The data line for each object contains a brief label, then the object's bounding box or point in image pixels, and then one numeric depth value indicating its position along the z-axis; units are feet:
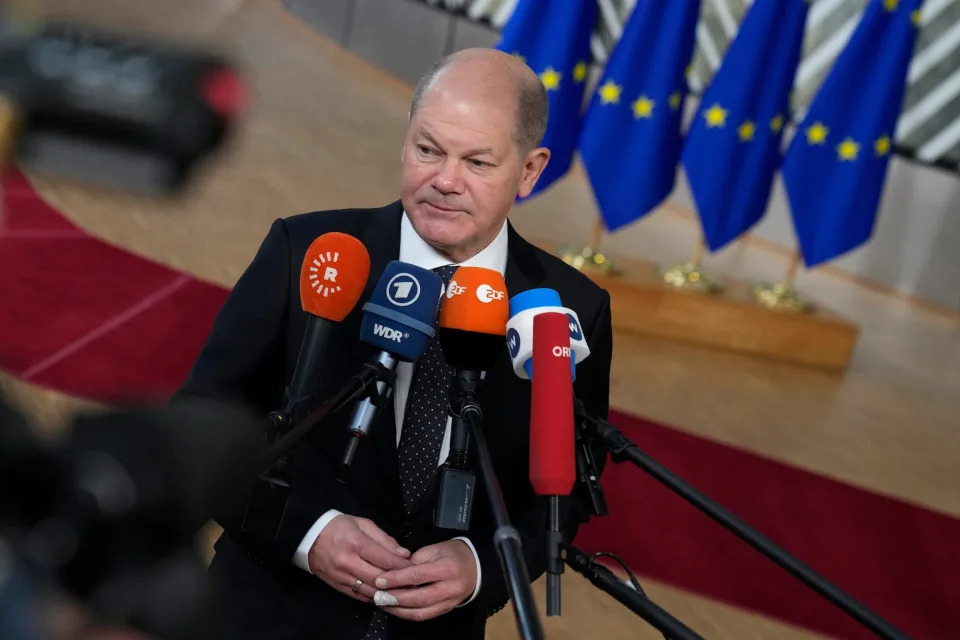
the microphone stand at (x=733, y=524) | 11.33
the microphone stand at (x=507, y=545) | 10.56
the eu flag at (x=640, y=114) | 30.29
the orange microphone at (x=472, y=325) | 11.53
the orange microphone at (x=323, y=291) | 11.28
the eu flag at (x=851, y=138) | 29.95
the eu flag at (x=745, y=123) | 29.95
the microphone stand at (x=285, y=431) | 10.91
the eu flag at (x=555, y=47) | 29.95
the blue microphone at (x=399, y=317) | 11.47
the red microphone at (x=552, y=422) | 11.14
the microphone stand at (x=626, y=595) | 11.06
